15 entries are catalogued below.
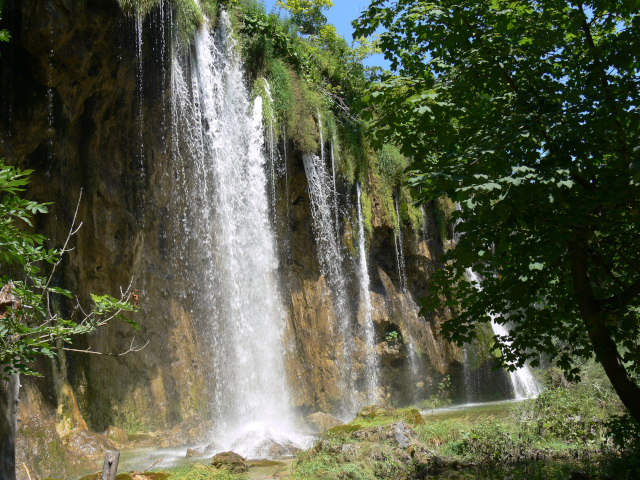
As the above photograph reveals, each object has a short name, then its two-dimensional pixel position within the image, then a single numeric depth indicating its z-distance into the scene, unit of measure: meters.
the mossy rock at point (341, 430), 9.24
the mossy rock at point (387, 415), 9.89
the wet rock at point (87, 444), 9.62
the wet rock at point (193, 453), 9.52
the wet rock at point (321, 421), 12.40
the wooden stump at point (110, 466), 4.40
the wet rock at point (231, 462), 7.72
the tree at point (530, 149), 4.84
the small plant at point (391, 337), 16.77
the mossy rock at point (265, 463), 8.24
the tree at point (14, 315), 3.92
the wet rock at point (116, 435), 10.87
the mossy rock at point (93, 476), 7.33
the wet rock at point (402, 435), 7.46
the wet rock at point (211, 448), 9.75
